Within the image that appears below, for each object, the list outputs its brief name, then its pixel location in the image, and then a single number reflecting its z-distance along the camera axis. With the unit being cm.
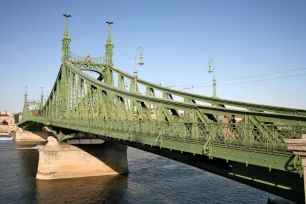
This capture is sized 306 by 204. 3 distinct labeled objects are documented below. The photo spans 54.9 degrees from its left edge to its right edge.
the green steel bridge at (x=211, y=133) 1152
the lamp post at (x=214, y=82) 2513
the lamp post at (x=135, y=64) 2548
